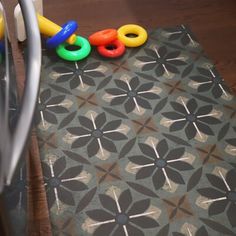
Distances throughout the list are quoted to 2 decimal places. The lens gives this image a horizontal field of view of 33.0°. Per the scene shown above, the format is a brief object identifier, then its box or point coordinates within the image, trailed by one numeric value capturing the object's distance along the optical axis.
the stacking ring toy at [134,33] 1.65
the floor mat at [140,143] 1.18
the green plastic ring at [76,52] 1.58
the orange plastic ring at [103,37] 1.61
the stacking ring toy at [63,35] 1.56
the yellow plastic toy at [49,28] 1.57
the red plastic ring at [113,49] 1.61
